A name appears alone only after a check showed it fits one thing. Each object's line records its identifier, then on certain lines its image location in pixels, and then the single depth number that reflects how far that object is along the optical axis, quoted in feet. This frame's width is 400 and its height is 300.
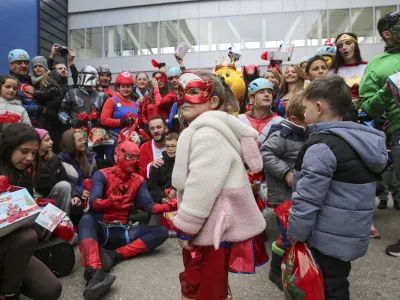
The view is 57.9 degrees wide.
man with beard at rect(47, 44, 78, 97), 20.85
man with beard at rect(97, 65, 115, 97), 22.39
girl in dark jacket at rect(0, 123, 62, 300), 8.18
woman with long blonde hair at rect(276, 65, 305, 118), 14.66
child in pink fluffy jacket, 6.37
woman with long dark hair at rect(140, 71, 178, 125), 19.46
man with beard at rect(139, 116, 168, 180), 17.21
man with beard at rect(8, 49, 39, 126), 17.78
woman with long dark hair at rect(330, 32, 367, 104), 13.83
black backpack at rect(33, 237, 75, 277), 10.42
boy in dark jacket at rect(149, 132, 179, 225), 15.80
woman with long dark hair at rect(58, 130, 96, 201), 14.93
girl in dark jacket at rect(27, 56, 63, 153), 18.60
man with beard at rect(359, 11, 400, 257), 11.05
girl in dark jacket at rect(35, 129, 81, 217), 13.16
